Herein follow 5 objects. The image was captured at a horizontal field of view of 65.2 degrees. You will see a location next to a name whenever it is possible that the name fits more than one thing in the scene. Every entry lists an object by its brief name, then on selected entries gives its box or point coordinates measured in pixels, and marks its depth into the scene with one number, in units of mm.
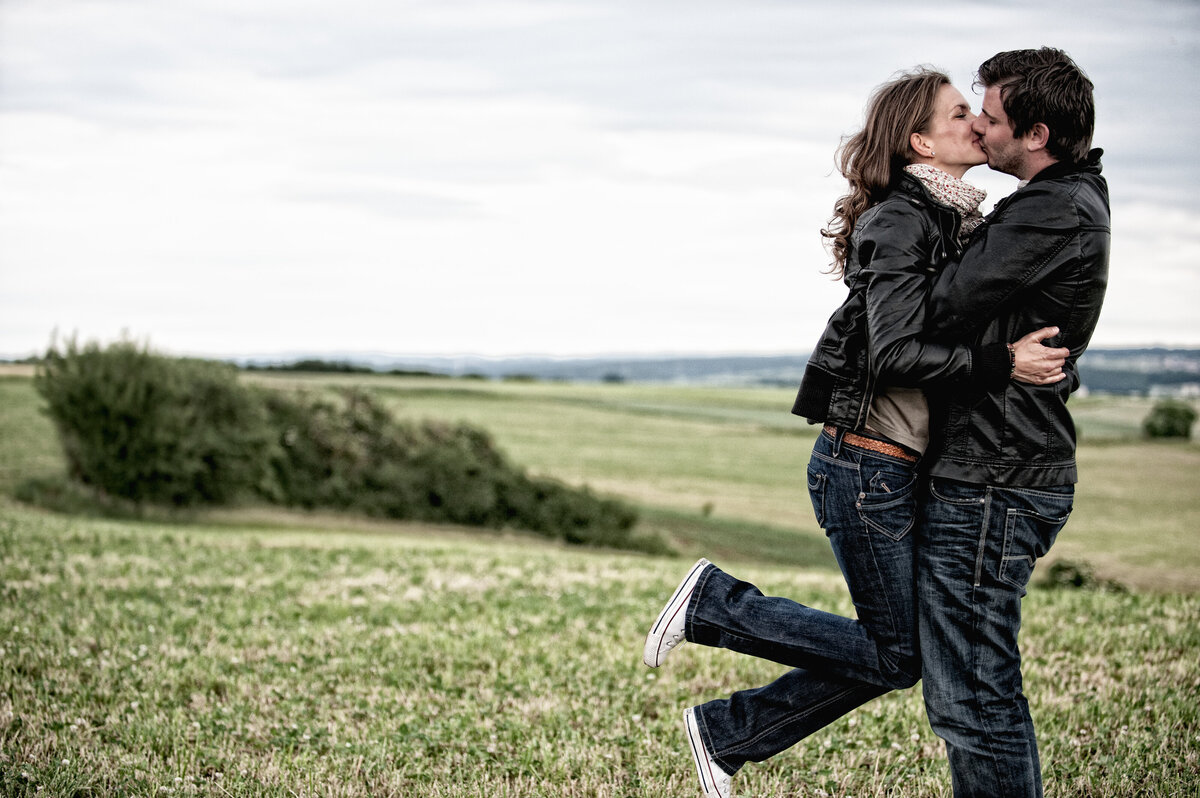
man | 3018
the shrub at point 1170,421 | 72062
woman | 3045
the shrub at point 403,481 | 36844
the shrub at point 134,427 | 32781
